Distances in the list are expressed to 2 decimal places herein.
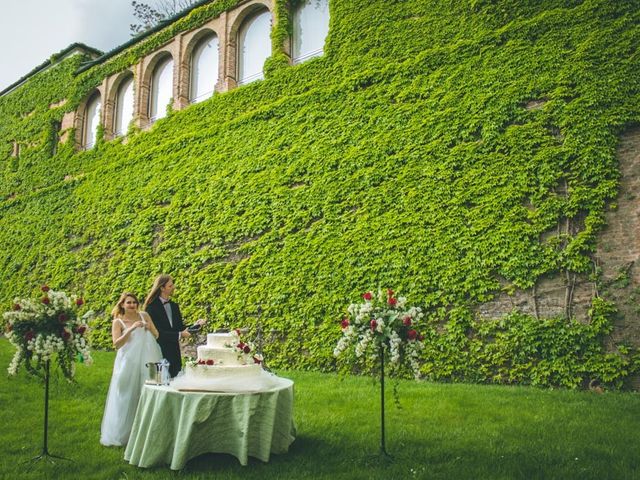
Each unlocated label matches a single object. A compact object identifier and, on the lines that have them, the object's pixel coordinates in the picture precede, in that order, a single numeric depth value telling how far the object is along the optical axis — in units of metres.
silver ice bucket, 4.94
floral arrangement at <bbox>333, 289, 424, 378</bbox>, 4.89
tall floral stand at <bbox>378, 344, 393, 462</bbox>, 4.93
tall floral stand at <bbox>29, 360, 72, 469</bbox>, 5.07
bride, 5.64
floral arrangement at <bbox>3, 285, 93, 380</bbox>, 4.97
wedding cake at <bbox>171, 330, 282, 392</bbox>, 4.72
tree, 32.12
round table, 4.61
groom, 6.42
